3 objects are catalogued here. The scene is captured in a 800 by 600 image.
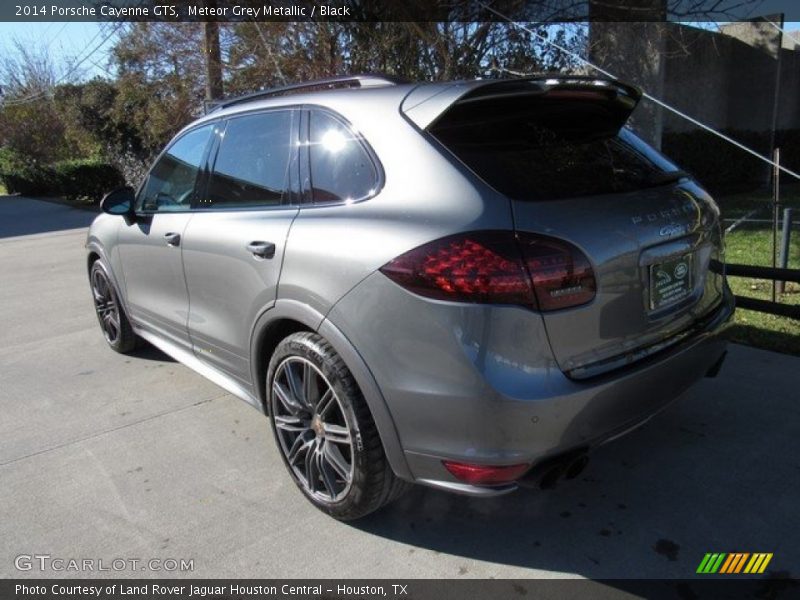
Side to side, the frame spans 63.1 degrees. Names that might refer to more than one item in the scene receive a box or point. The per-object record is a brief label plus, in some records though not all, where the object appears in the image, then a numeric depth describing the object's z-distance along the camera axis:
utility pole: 10.86
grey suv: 2.18
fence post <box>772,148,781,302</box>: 4.95
